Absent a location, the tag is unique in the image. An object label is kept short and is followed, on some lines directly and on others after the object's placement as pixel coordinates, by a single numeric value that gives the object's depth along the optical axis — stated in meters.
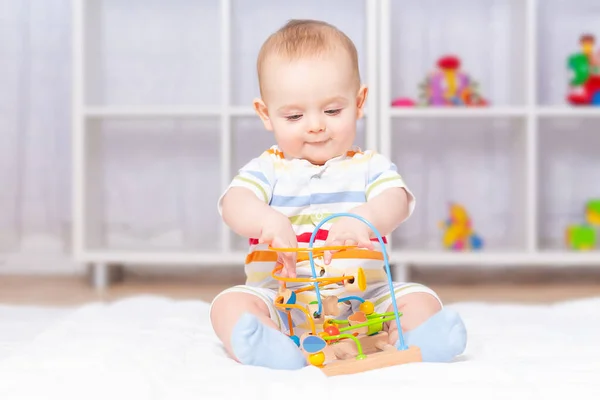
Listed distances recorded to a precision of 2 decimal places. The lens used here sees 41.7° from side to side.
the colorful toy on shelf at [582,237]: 2.30
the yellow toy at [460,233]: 2.32
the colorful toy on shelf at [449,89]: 2.32
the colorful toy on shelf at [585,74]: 2.29
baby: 0.99
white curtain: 2.51
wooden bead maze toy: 0.90
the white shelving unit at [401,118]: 2.53
